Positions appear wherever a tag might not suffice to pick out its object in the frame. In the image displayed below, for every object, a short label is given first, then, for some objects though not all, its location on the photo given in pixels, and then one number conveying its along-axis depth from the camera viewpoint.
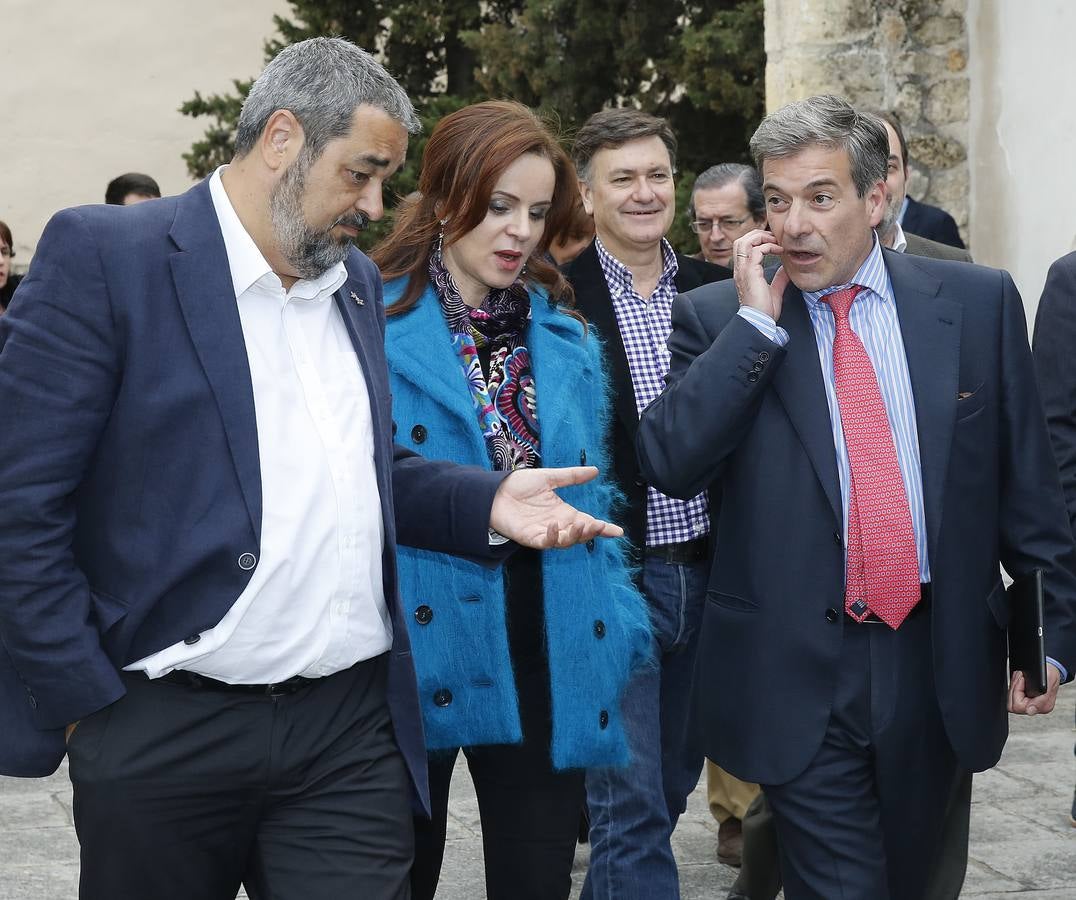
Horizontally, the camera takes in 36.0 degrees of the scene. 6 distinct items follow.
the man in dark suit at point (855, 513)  3.54
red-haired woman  3.83
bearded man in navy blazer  2.75
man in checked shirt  4.36
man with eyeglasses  6.10
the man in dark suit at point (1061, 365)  4.55
